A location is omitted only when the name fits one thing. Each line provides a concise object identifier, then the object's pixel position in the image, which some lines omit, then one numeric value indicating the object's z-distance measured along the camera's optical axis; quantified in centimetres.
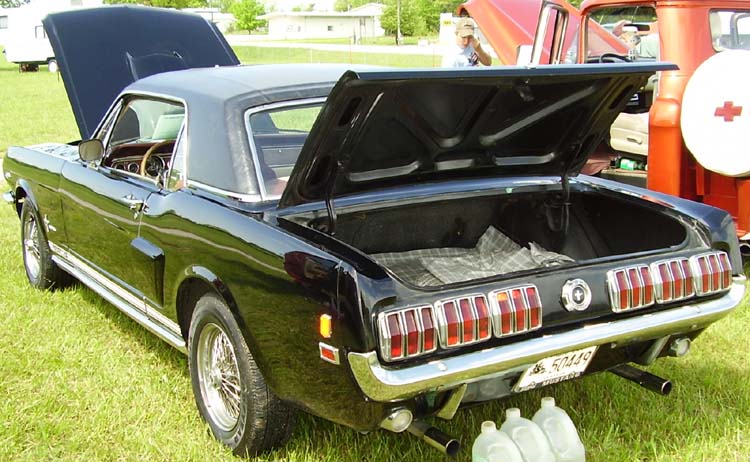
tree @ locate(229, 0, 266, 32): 9675
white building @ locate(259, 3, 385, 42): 10694
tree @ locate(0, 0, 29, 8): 7731
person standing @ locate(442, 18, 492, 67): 852
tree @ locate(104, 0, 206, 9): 5598
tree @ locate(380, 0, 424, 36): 7844
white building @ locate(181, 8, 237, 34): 9784
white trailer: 3269
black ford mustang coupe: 263
